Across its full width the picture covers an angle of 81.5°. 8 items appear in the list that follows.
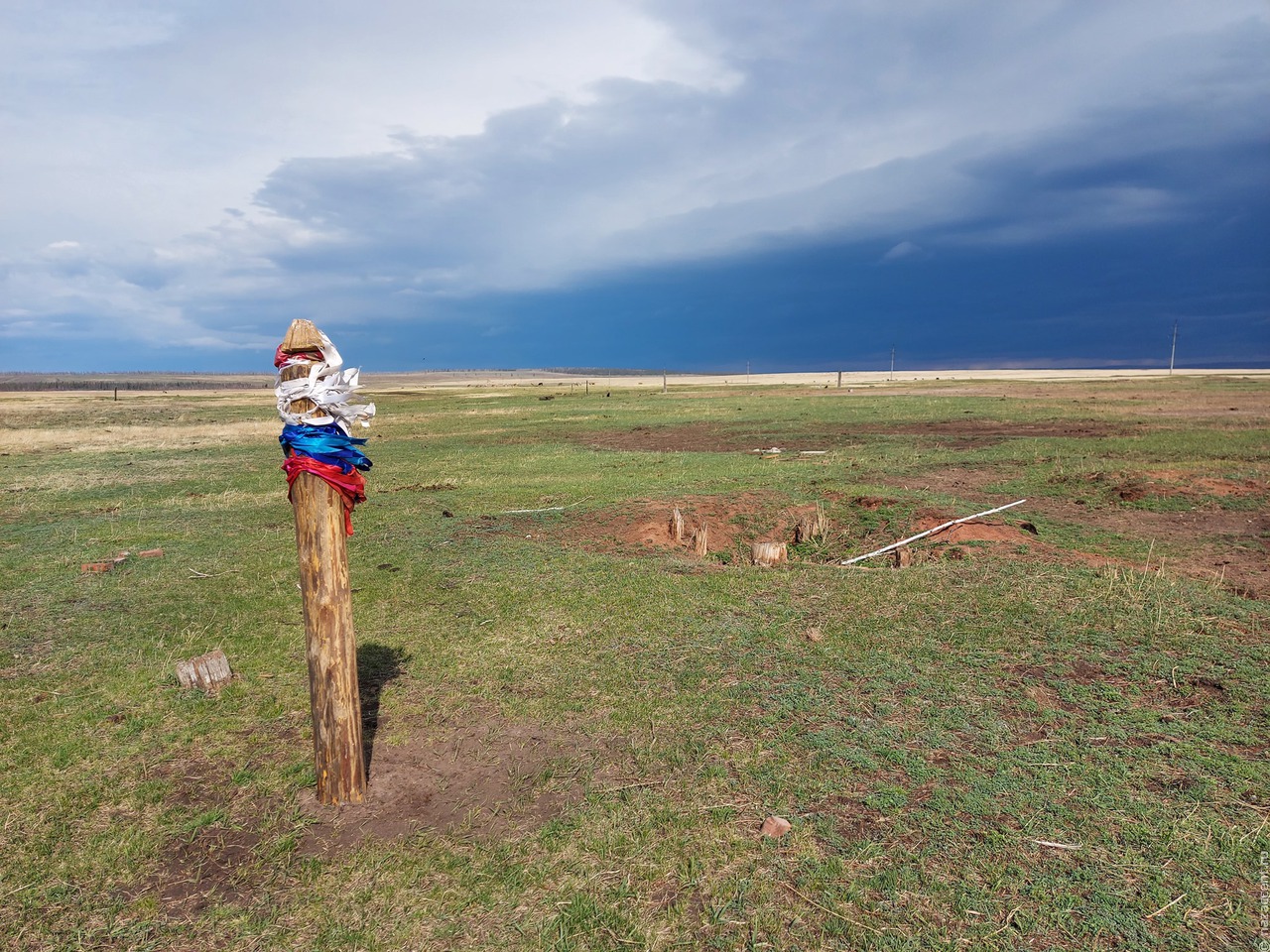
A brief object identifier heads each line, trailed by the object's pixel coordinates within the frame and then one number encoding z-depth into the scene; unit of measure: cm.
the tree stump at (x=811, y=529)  1074
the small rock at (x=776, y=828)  406
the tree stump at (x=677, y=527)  1067
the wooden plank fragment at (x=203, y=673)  595
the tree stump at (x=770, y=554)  947
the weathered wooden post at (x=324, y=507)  407
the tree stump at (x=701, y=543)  1023
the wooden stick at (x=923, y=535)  944
